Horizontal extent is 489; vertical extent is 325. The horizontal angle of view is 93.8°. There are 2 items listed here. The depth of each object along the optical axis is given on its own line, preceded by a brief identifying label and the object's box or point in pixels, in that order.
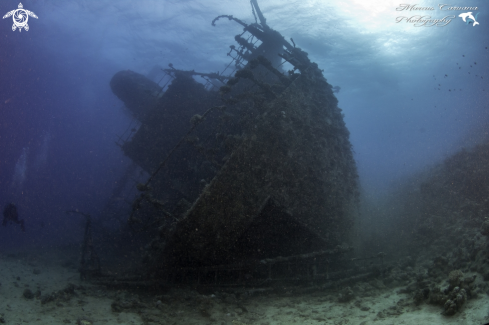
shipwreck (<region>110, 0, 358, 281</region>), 5.91
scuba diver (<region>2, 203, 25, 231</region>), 13.76
